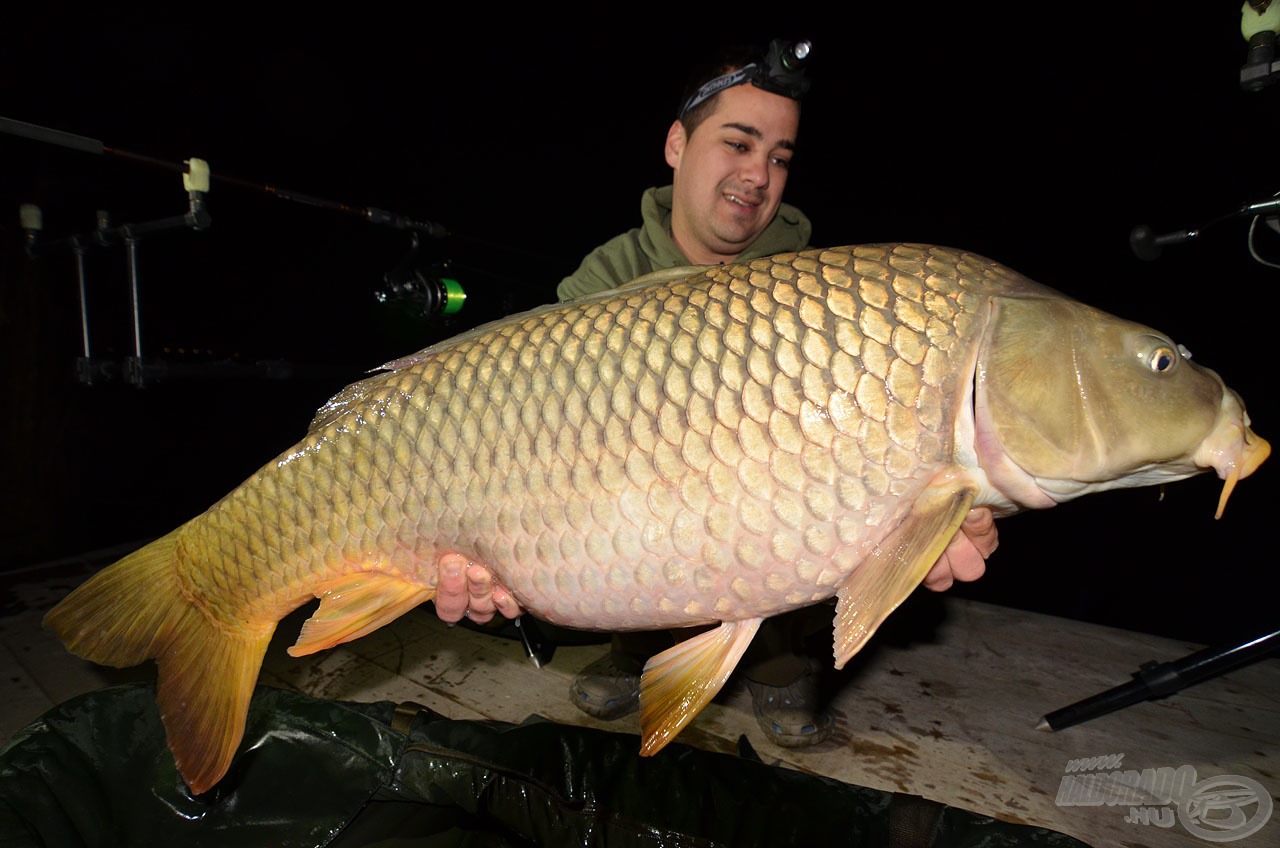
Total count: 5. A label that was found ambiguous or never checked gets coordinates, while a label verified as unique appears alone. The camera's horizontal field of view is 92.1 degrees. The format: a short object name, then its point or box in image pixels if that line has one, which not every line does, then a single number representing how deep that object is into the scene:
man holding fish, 1.51
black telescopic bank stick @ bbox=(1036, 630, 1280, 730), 1.29
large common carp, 0.73
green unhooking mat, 1.01
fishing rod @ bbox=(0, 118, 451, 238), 1.55
